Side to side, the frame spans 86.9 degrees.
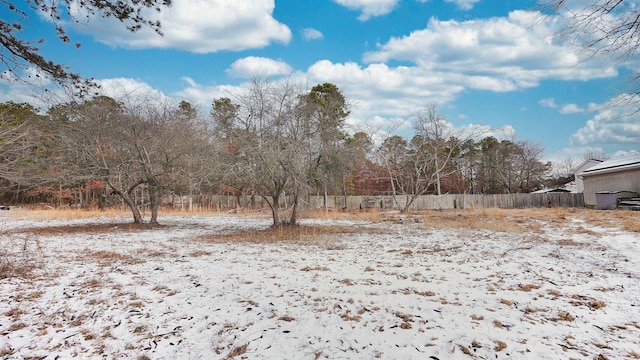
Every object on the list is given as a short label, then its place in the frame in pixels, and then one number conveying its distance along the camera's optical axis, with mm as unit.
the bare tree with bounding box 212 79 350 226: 10523
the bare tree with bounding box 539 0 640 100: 3125
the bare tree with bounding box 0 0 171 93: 3436
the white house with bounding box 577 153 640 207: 20625
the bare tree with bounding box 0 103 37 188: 9009
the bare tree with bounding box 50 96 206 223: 12664
